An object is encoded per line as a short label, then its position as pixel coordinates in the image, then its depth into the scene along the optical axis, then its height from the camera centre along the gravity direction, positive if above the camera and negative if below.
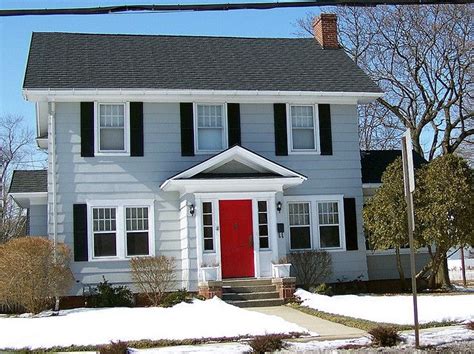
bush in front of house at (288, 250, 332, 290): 19.42 -0.43
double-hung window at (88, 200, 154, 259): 18.72 +0.75
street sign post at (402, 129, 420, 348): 10.09 +0.96
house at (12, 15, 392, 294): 18.59 +2.60
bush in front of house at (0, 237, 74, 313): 15.55 -0.33
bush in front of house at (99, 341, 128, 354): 10.09 -1.34
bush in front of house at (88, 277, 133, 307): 17.64 -1.02
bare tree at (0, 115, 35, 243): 34.03 +2.82
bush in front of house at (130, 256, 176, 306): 18.05 -0.52
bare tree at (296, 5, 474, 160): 27.11 +7.74
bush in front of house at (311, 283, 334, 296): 18.39 -1.06
